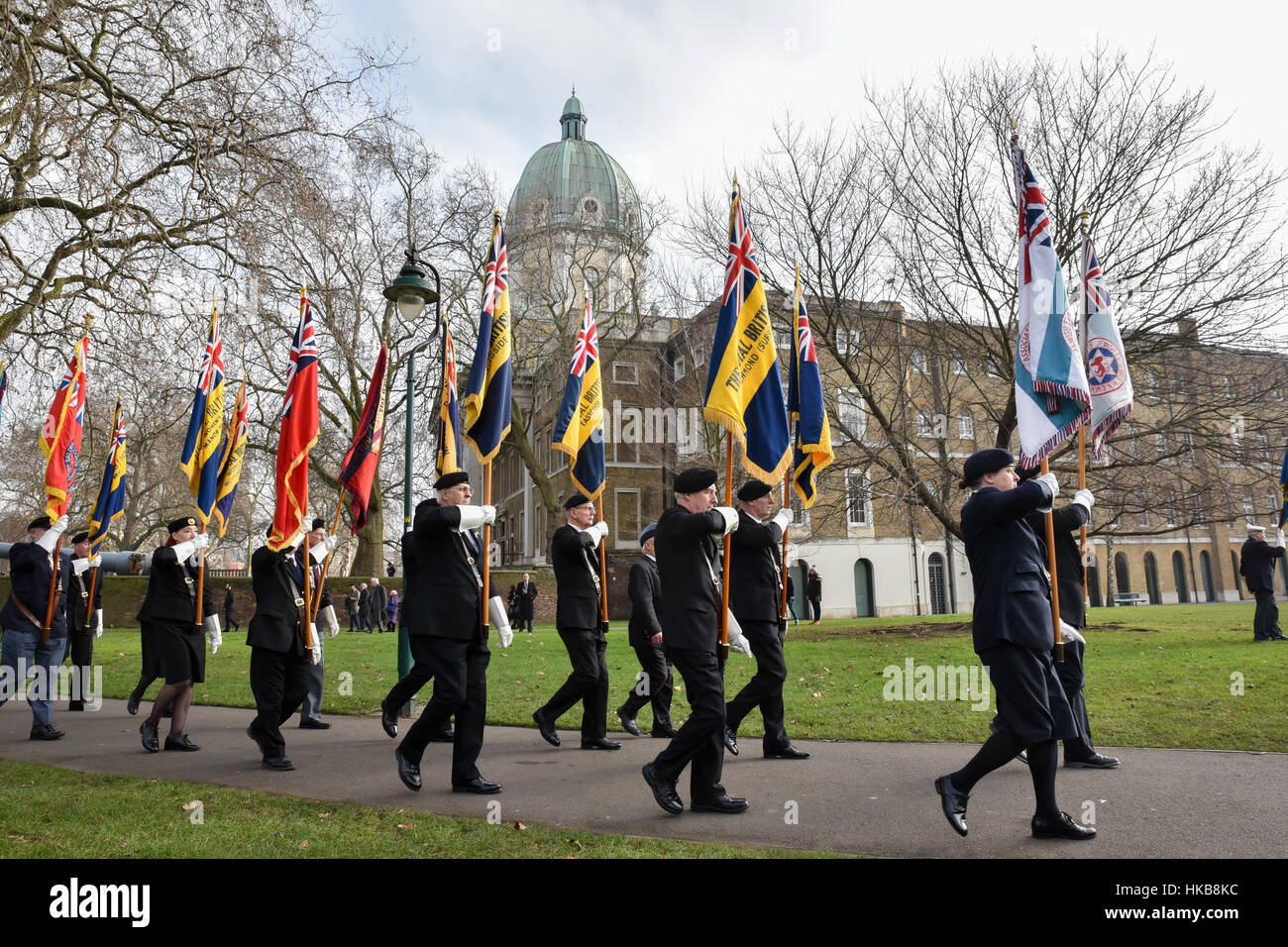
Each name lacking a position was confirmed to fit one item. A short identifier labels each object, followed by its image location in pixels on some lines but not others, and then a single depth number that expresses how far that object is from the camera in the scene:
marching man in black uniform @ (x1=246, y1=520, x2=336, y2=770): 8.12
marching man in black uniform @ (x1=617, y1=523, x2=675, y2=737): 8.82
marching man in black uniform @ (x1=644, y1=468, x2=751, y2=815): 5.80
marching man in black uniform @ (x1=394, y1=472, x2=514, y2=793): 6.48
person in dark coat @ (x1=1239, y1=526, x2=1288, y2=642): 15.30
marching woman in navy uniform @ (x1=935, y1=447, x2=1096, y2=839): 5.04
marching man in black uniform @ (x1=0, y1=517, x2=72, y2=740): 9.43
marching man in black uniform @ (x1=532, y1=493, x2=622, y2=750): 8.33
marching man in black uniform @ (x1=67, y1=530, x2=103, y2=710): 11.60
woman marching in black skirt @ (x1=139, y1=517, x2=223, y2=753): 8.57
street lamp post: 10.52
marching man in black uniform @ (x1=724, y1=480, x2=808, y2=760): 7.16
